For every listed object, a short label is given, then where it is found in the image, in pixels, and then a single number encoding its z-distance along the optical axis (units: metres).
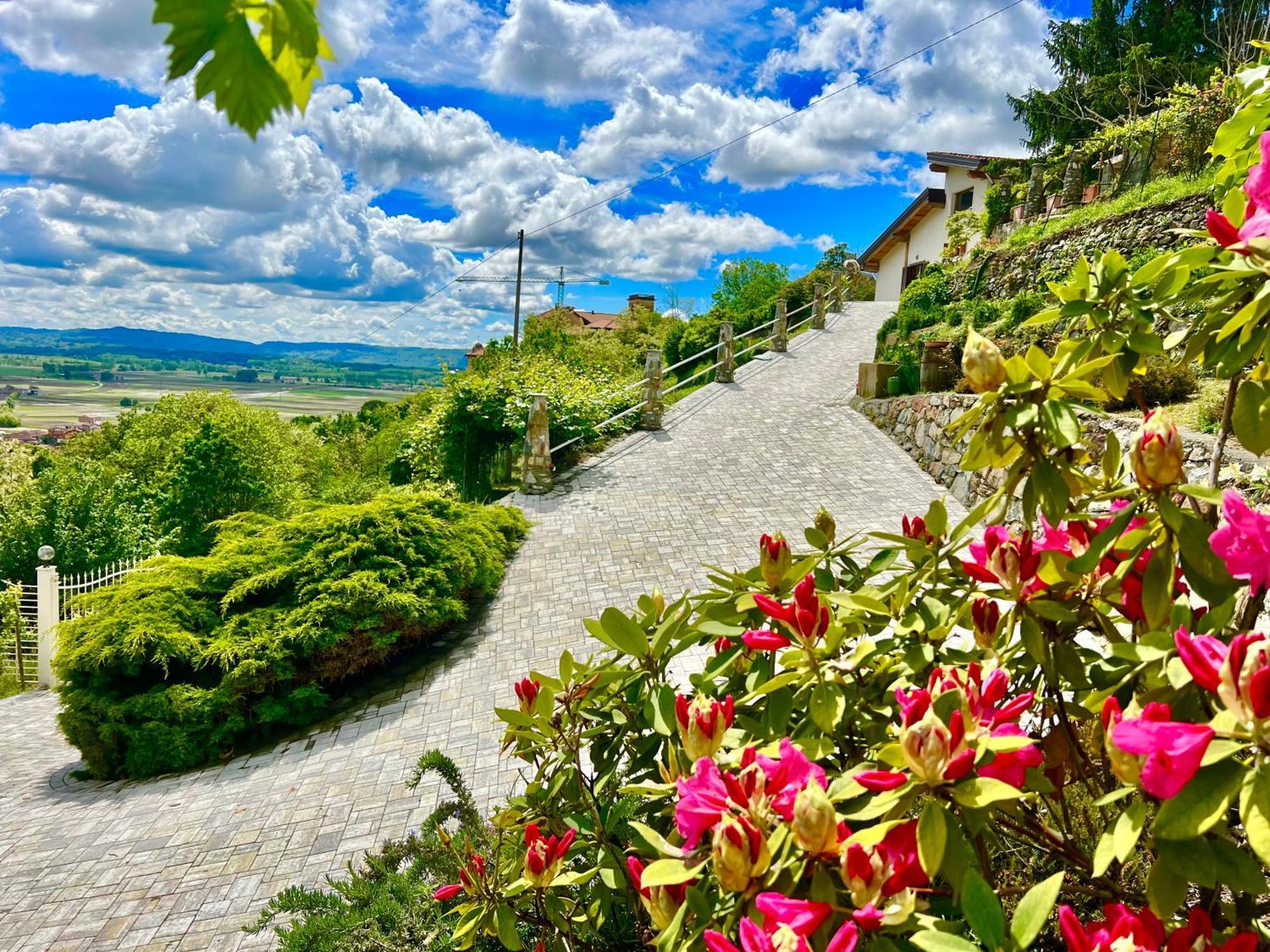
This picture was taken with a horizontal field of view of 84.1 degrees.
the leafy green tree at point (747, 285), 21.81
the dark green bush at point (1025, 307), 9.75
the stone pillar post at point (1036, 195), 15.22
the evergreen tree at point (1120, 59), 17.47
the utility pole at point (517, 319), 25.20
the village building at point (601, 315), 34.16
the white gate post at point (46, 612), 7.90
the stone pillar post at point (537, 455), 9.30
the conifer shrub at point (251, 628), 4.96
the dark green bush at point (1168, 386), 6.89
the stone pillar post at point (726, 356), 13.76
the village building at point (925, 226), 21.70
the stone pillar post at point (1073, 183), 13.69
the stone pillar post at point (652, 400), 11.34
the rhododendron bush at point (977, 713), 0.76
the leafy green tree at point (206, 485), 18.17
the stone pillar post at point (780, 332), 15.91
